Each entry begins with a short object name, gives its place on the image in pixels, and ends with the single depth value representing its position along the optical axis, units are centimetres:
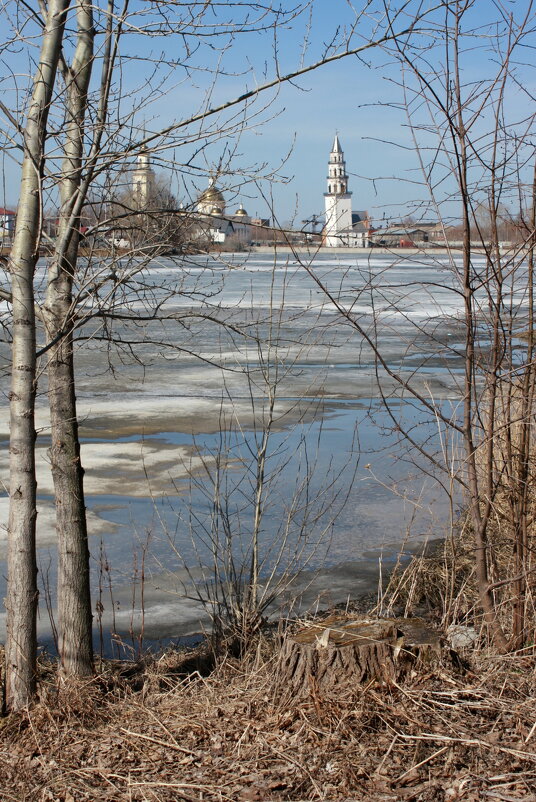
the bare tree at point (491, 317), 439
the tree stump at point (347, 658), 410
